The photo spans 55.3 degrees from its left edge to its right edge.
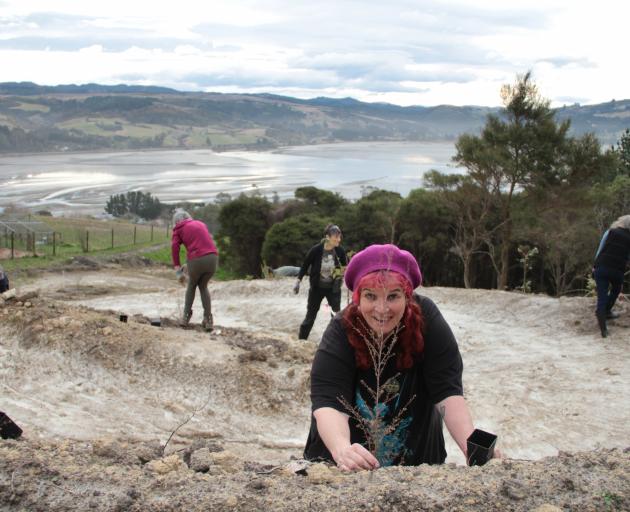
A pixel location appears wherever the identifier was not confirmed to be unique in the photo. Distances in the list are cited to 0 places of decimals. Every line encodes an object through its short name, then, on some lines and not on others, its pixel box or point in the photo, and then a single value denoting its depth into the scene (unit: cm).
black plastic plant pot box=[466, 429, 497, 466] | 245
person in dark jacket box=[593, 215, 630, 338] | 826
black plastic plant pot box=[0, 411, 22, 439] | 379
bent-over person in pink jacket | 878
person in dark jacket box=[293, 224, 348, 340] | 837
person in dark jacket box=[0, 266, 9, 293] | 949
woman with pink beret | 254
